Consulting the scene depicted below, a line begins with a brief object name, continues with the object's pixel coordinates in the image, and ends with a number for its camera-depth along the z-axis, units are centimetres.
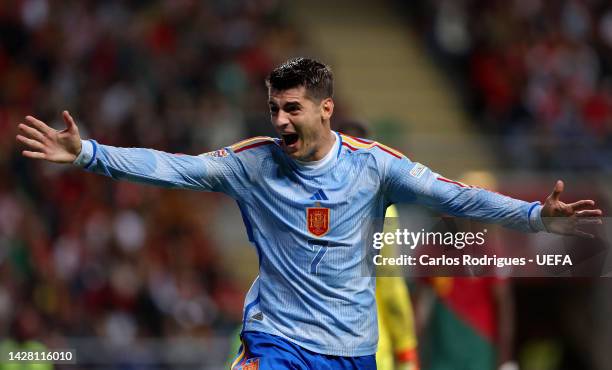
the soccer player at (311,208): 1145
